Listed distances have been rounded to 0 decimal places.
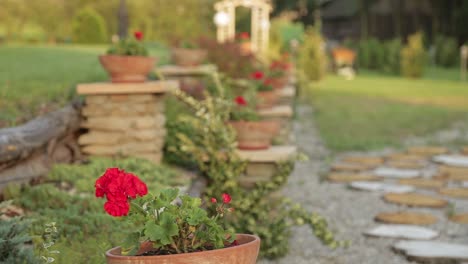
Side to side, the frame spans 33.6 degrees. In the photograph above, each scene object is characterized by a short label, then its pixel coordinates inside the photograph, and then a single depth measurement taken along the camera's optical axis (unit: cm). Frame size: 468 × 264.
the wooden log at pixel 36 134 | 433
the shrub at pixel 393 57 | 2748
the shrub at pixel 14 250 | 277
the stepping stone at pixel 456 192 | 685
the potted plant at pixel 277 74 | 1002
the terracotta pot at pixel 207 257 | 261
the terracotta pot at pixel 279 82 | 980
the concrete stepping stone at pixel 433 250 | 484
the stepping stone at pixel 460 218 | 592
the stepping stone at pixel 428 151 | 923
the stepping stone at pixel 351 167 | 823
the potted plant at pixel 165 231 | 266
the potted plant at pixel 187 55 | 861
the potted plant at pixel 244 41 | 1281
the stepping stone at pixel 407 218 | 586
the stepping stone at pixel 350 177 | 766
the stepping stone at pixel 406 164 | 833
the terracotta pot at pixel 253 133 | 564
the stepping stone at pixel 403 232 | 541
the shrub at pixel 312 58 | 2219
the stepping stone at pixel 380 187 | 713
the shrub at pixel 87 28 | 1856
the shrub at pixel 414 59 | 2512
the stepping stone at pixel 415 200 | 646
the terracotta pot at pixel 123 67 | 568
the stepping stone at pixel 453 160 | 845
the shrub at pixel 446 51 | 2944
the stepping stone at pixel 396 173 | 784
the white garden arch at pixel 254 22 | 1597
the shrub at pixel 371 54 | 2916
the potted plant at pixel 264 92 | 800
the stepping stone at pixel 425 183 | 729
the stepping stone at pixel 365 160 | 863
